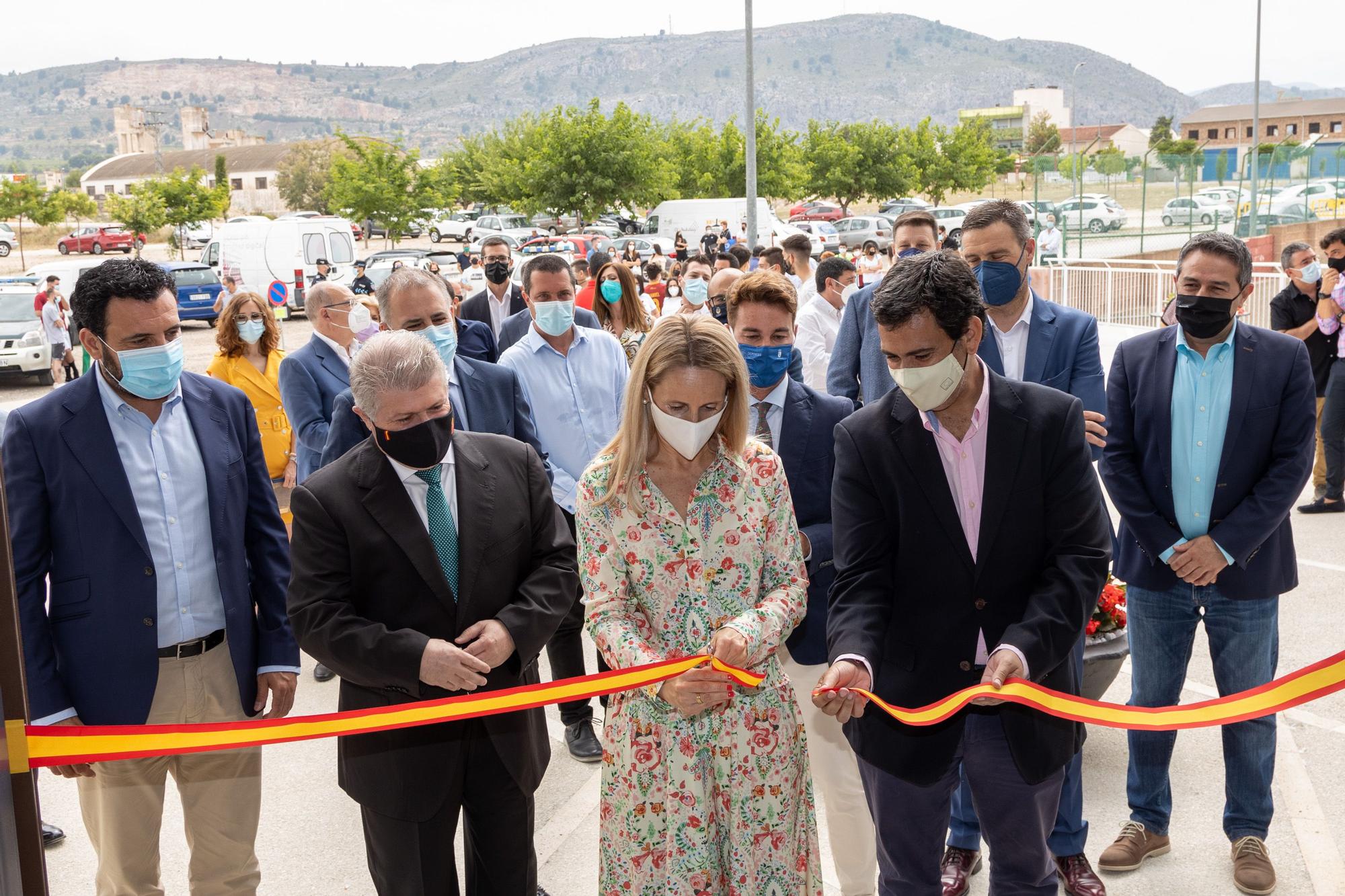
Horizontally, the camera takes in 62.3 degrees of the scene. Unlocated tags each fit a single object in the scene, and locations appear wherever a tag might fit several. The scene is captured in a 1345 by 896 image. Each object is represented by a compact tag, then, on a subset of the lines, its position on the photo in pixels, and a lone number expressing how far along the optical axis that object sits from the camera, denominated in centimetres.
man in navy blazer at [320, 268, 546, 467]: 470
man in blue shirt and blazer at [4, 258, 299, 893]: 314
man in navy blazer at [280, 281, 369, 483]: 541
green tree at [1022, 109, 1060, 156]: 10331
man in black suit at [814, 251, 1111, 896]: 288
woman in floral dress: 295
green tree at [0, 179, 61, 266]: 5041
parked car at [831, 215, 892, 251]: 4081
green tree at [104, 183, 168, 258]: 4638
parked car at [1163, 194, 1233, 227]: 2562
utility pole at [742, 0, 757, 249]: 2084
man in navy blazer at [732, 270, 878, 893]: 370
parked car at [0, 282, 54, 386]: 1902
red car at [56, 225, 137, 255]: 5316
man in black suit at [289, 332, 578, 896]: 297
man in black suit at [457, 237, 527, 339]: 887
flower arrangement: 483
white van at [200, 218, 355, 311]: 2833
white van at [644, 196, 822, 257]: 3525
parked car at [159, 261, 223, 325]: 2712
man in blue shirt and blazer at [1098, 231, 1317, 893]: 379
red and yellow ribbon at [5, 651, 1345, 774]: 255
